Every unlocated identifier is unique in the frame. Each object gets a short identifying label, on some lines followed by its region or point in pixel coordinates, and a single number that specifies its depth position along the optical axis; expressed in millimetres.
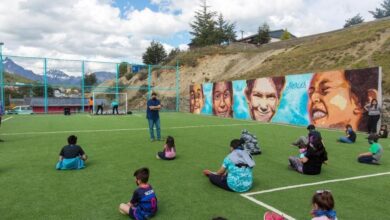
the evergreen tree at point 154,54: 70750
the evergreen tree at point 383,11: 64438
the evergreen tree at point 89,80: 32906
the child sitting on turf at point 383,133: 14305
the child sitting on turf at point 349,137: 12539
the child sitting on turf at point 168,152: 9084
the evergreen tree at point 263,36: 61875
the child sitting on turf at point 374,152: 8781
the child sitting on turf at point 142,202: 4836
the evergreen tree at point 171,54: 60812
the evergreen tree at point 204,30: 65688
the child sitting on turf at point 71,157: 7770
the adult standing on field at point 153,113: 12586
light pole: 28438
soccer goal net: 30453
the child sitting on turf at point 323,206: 3750
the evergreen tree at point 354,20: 65875
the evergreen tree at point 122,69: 39219
